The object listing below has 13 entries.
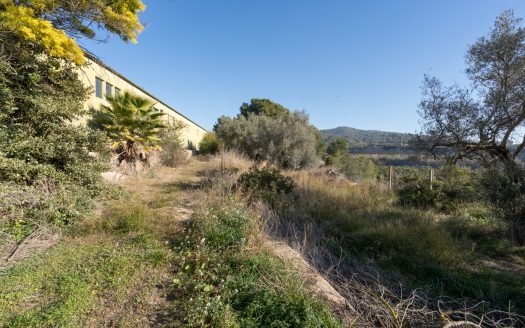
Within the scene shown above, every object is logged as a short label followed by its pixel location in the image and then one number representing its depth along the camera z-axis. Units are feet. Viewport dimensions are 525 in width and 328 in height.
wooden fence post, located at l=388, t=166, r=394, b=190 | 31.75
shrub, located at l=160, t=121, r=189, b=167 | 43.64
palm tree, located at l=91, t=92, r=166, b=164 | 30.22
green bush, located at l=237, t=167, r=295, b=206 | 21.53
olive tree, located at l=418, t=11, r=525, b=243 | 17.61
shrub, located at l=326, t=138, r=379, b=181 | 45.62
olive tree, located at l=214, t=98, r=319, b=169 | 47.37
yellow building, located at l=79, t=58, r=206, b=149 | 30.68
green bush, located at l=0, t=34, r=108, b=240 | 12.69
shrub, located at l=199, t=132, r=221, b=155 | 67.77
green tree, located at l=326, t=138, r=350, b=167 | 110.83
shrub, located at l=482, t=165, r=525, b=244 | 17.17
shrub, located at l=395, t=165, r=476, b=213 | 25.26
